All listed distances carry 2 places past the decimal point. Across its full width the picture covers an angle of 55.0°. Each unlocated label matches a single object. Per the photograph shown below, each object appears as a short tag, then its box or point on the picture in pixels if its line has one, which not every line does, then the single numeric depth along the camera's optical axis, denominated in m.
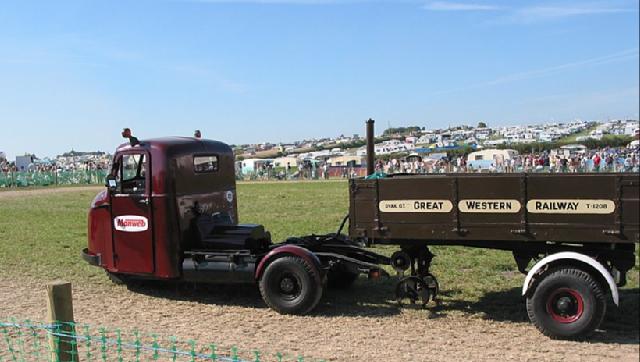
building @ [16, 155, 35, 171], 66.31
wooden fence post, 4.43
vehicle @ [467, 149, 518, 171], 46.61
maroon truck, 6.00
